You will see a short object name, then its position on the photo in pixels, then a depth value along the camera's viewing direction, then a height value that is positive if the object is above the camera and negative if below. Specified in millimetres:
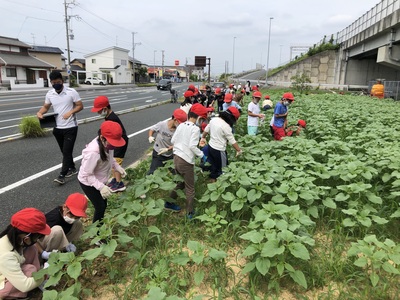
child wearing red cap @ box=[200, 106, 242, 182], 4887 -856
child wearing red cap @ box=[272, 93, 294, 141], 7203 -736
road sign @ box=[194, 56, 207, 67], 38728 +3044
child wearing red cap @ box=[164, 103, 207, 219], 4020 -883
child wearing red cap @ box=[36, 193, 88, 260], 3055 -1470
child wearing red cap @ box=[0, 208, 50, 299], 2533 -1415
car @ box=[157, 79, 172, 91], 41519 -187
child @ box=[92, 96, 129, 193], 4762 -594
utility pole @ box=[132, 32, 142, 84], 70238 +5903
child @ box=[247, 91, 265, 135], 7617 -728
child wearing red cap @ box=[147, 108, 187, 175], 4770 -894
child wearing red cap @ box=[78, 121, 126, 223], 3289 -856
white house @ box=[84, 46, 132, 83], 66312 +4232
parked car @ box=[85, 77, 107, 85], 54725 +246
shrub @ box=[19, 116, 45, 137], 8820 -1338
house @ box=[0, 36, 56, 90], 35566 +1754
